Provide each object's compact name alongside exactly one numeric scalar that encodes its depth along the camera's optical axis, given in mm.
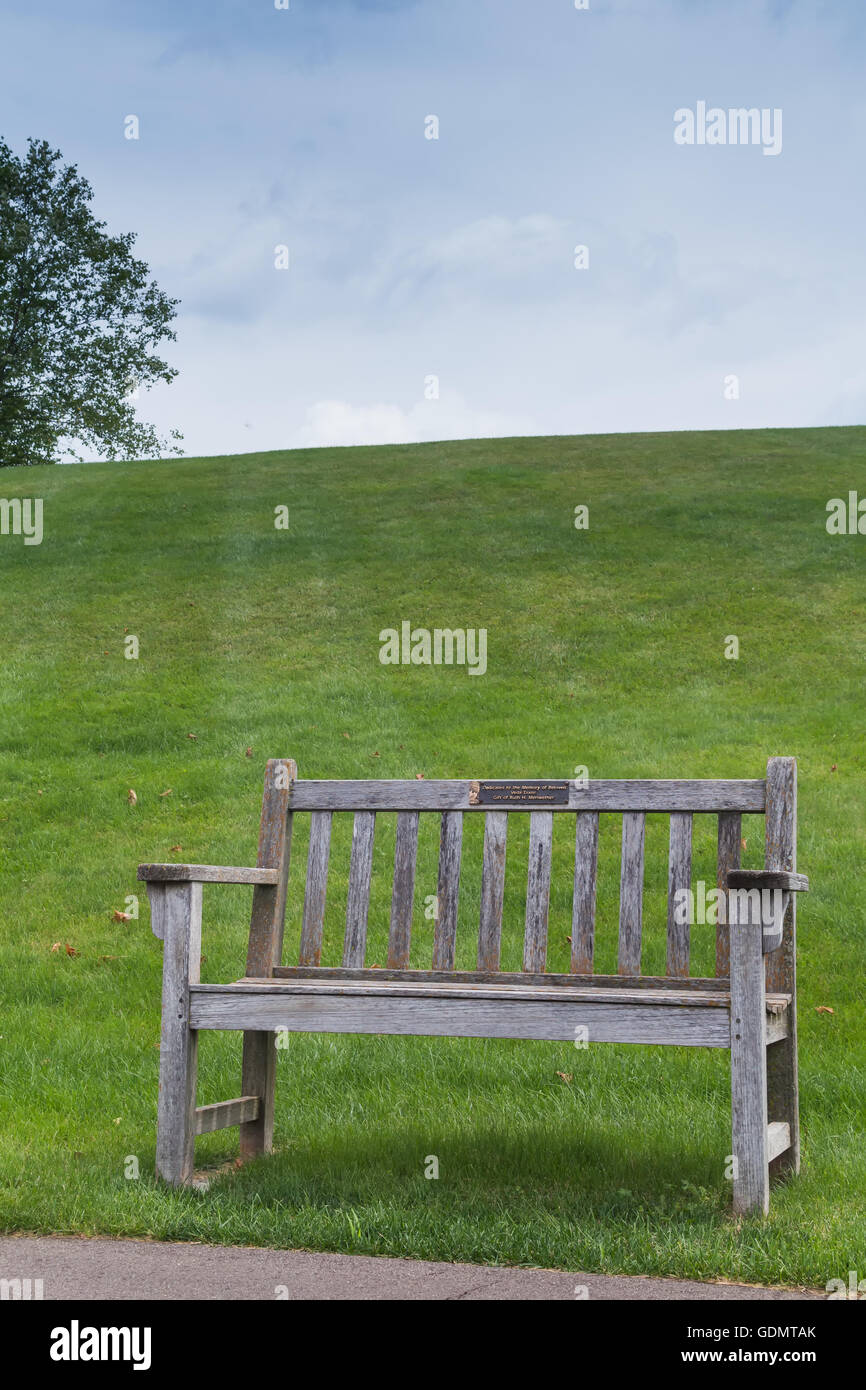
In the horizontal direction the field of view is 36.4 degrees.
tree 36812
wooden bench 3953
